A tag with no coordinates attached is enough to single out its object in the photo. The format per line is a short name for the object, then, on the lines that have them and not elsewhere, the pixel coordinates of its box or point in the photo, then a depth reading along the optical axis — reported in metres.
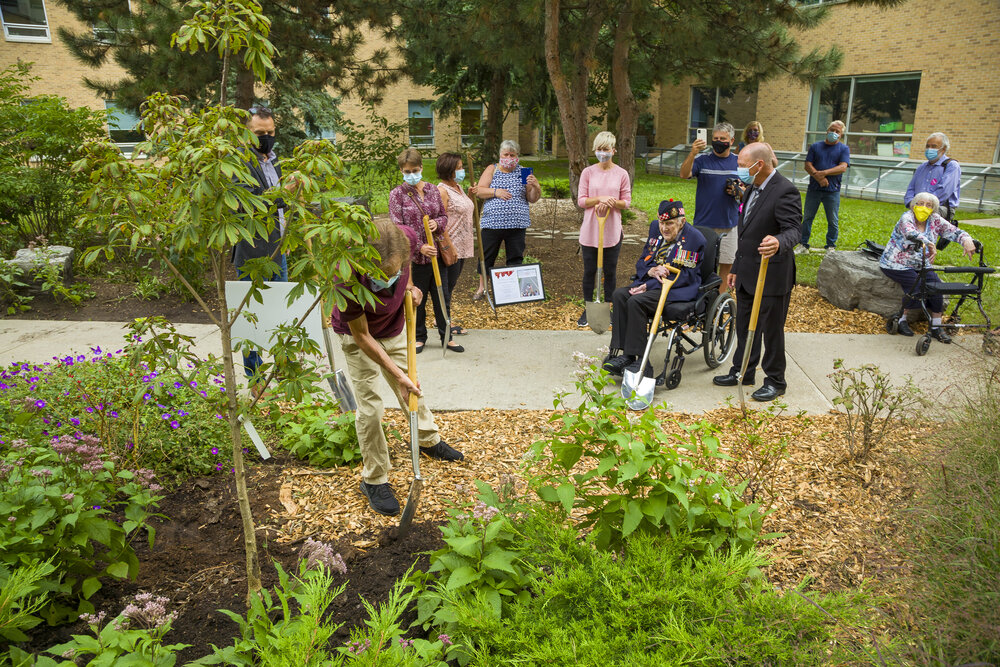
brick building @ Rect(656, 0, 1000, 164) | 16.42
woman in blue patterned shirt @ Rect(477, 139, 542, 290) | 7.30
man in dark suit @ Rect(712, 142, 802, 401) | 5.16
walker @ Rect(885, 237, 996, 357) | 6.68
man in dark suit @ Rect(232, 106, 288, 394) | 5.00
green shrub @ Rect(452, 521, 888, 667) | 2.10
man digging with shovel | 3.52
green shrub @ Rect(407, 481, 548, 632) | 2.54
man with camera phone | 7.06
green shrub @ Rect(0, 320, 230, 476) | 3.76
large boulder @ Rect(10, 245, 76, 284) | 7.79
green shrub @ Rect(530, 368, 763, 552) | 2.66
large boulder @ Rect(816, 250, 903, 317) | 7.52
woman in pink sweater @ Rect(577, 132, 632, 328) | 6.98
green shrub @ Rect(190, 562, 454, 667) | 2.09
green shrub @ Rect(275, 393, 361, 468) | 4.22
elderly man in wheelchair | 5.64
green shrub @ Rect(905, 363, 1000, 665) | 2.05
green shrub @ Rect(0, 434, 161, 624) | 2.54
